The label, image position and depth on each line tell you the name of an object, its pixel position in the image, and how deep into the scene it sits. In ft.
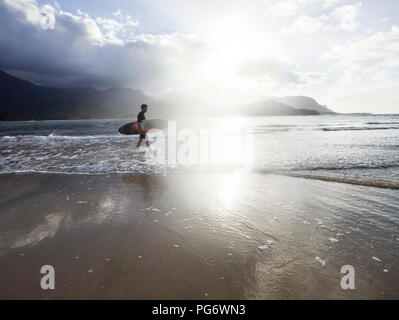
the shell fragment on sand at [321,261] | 9.52
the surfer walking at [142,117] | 45.70
